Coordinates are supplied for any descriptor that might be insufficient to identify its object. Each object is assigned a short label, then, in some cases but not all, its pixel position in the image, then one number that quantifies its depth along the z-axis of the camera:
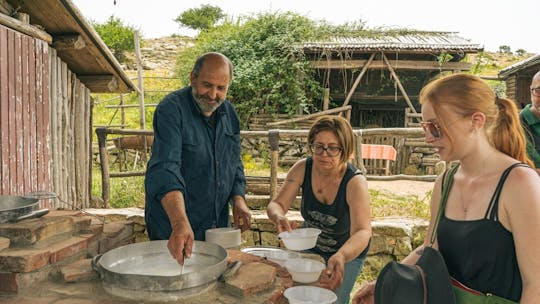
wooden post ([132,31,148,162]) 12.25
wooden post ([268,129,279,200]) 5.88
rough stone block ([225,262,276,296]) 1.58
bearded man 2.28
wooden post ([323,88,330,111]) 13.57
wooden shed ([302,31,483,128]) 12.59
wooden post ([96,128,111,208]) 6.26
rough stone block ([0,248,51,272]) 1.63
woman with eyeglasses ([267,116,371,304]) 2.38
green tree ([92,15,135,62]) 23.50
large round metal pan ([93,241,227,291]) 1.46
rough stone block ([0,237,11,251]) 1.72
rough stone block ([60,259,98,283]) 1.69
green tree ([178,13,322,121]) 13.46
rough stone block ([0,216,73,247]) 1.81
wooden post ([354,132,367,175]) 6.14
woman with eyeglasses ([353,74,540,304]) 1.25
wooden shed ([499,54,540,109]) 14.10
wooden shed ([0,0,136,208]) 3.92
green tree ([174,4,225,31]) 31.75
